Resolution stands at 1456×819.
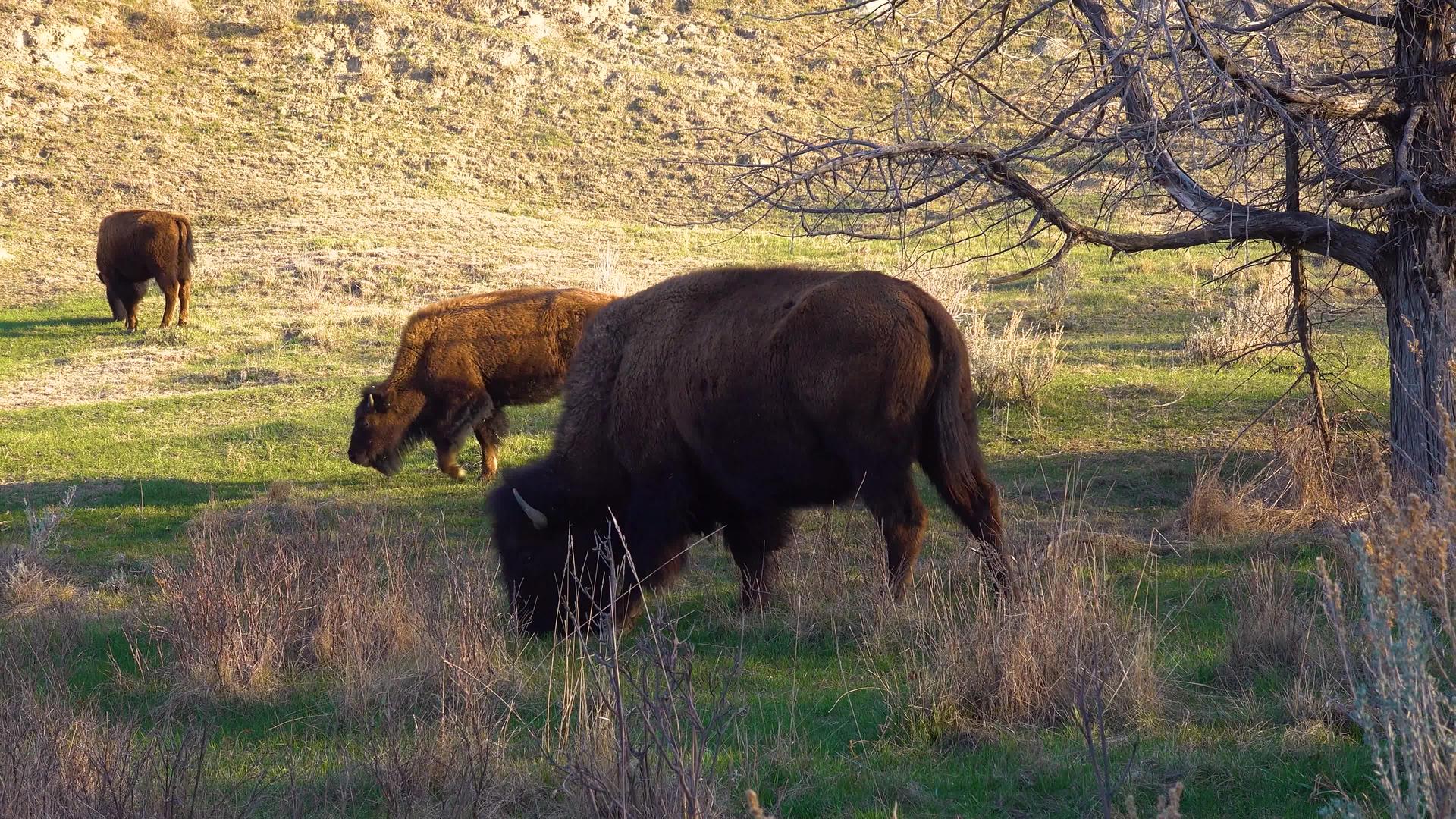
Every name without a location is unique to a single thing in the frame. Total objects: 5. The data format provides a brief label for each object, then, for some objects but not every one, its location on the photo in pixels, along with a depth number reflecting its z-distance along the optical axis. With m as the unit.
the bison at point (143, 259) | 43.19
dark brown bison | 13.60
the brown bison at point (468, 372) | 25.02
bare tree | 14.84
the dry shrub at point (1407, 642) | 5.50
